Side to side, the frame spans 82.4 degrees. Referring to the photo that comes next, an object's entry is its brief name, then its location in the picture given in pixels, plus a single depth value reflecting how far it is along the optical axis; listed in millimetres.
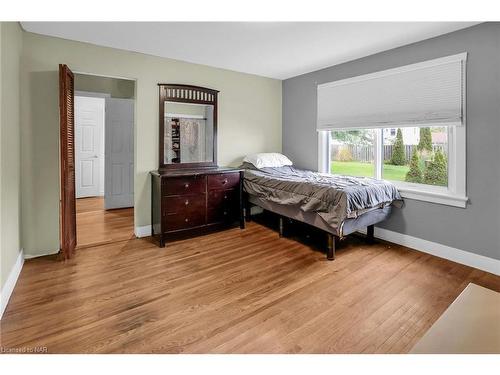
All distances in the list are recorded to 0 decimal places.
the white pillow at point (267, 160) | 4279
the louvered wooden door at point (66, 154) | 2787
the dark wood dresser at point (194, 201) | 3377
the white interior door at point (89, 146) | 5984
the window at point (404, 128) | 2887
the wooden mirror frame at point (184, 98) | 3727
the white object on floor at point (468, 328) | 912
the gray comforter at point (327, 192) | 2844
